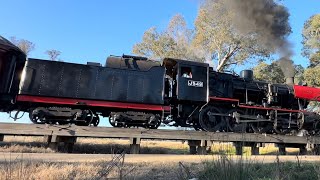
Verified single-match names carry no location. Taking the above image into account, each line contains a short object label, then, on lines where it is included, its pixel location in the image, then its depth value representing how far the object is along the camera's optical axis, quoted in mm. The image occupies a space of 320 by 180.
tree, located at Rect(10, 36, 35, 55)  26087
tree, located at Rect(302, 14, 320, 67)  24272
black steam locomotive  9102
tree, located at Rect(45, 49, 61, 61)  25092
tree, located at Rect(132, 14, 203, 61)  23796
